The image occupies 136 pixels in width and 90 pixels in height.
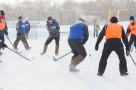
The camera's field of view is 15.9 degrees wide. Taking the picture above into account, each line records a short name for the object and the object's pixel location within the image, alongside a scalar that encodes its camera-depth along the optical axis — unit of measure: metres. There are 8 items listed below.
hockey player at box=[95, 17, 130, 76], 10.97
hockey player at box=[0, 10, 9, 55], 19.09
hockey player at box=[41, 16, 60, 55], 18.32
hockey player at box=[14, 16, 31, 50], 22.06
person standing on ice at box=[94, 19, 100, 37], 39.82
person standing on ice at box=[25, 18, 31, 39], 37.36
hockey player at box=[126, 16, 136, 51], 17.92
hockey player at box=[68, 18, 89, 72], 11.97
